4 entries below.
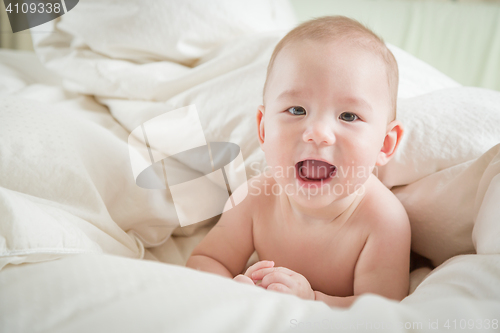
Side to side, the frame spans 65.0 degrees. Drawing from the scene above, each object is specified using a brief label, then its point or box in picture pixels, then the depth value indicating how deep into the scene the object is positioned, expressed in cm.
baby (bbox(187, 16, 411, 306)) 57
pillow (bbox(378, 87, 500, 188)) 66
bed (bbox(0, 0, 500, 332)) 33
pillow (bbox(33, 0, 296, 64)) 96
